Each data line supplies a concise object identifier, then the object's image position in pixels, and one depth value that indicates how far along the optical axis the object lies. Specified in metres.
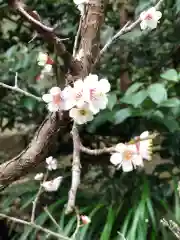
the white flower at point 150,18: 0.69
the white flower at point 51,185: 0.90
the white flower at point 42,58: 0.62
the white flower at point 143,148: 0.67
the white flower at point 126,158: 0.68
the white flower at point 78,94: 0.56
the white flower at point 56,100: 0.58
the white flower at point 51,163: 0.92
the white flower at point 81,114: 0.58
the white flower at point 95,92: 0.57
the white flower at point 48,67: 0.64
